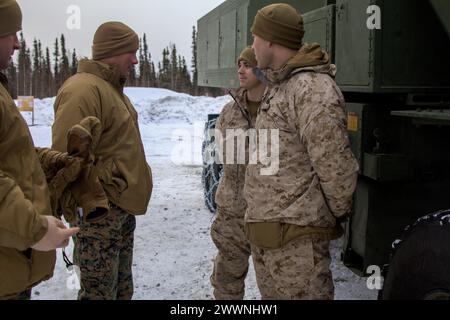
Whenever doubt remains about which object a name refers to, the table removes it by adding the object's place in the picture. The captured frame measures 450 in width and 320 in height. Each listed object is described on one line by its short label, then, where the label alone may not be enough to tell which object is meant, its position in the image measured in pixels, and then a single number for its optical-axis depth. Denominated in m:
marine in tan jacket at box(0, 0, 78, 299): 1.74
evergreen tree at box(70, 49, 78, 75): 43.67
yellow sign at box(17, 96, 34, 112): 20.44
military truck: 3.04
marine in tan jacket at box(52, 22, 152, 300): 2.81
